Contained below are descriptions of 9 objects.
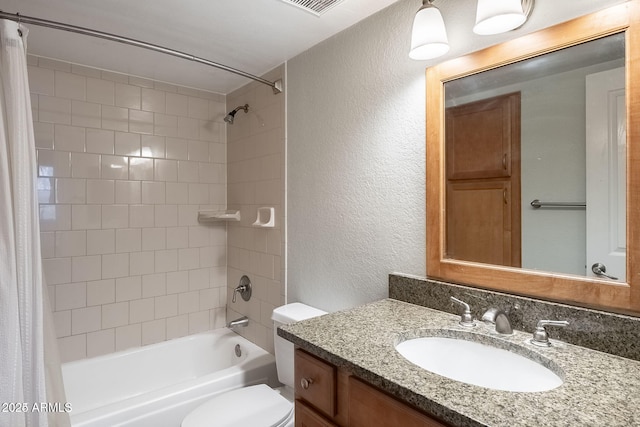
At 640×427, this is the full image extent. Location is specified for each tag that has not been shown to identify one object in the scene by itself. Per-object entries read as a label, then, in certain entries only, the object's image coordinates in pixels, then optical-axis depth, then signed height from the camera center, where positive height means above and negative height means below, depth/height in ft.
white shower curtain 3.88 -0.51
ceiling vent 4.68 +2.87
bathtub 5.12 -3.16
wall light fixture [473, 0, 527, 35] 3.12 +1.81
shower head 7.65 +2.23
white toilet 4.62 -2.87
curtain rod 4.25 +2.45
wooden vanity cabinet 2.51 -1.61
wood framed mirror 2.84 +0.25
